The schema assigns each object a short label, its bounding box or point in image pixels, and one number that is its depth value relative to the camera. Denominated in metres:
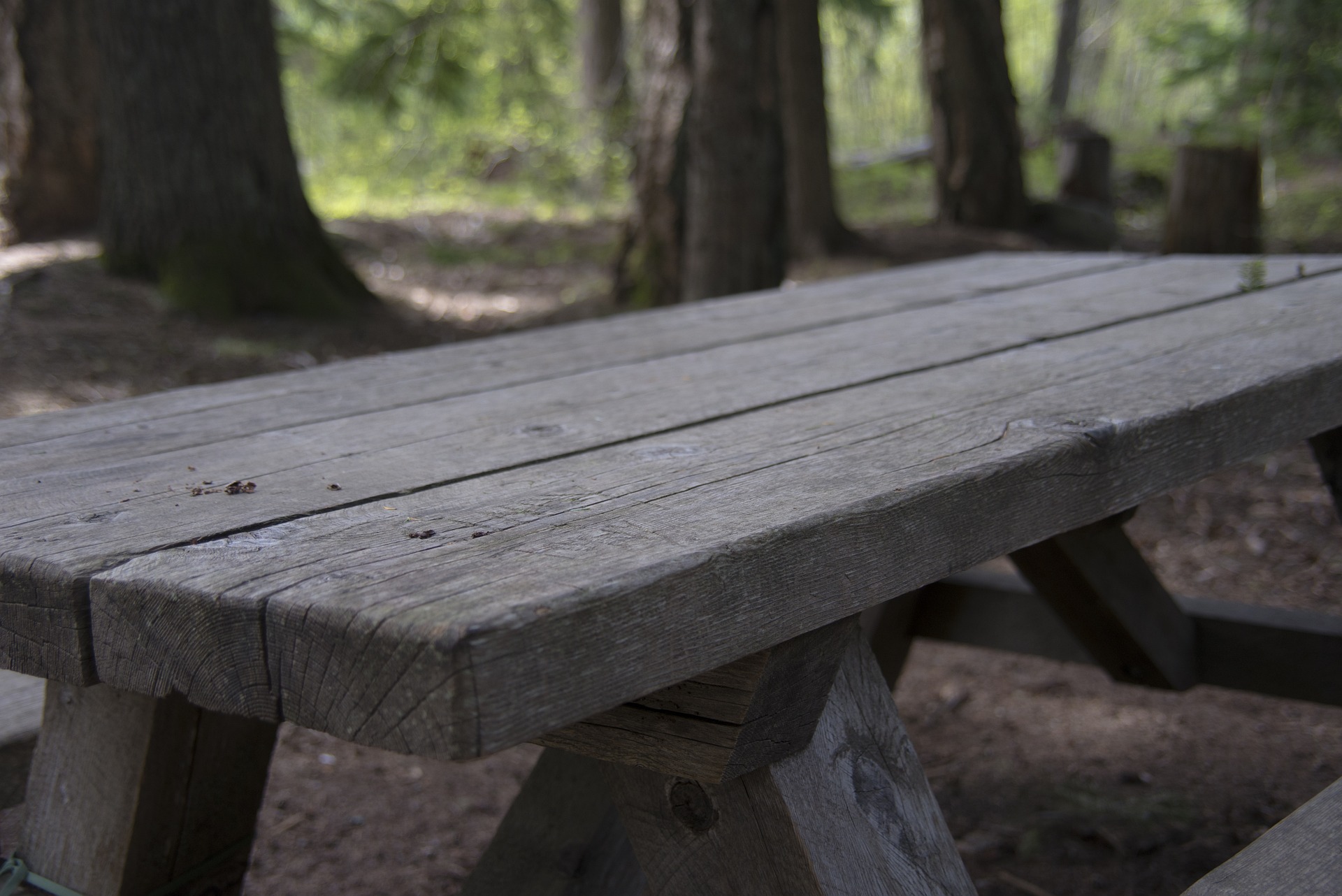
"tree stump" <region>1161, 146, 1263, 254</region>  5.12
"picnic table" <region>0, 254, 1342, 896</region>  0.82
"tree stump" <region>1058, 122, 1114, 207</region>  9.19
